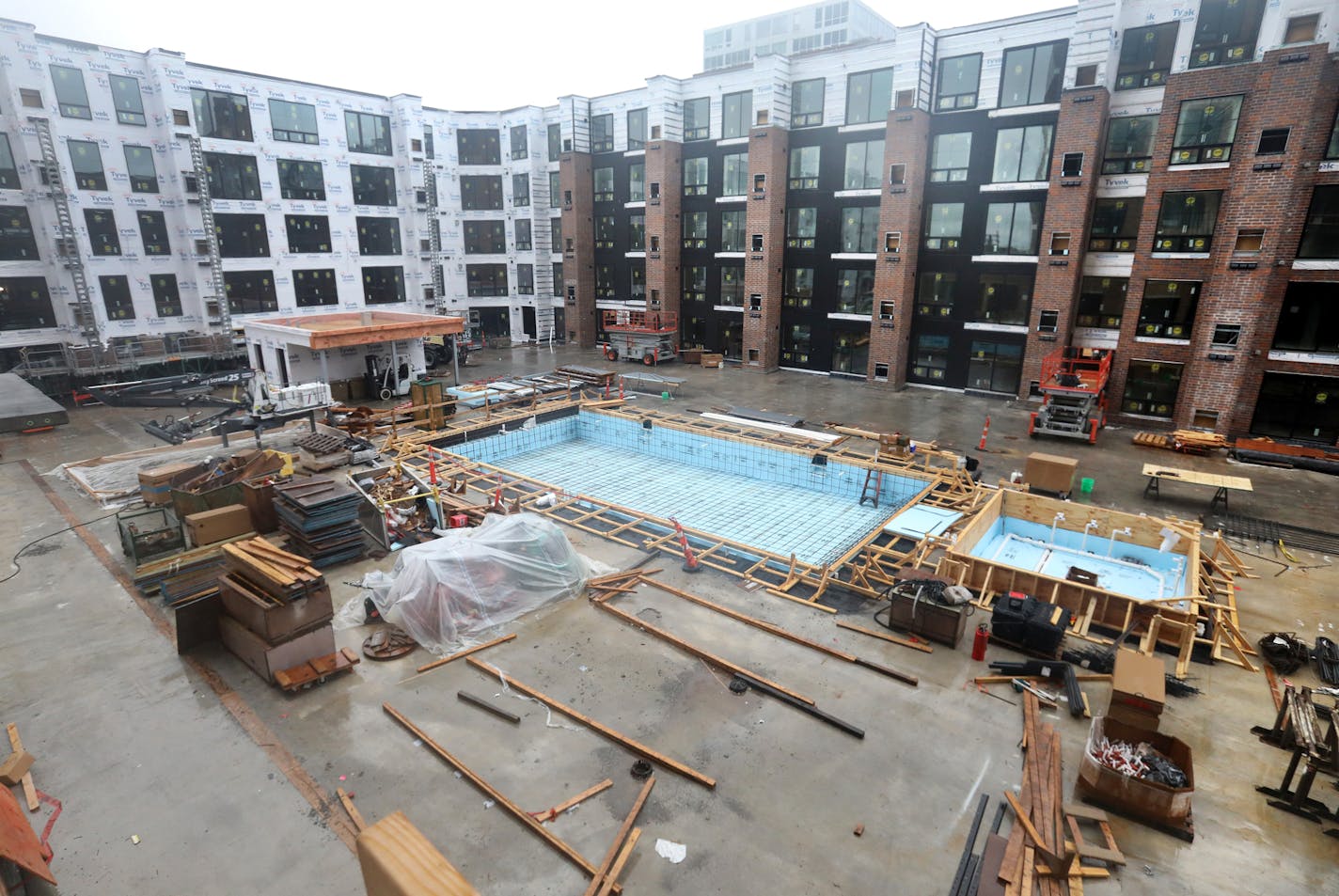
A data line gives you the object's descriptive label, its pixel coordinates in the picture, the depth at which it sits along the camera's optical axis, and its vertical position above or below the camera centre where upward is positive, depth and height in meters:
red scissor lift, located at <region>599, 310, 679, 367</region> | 37.22 -3.98
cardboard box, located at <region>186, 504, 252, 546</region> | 12.45 -4.76
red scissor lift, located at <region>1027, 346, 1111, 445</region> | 23.08 -4.75
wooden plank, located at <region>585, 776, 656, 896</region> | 6.27 -5.71
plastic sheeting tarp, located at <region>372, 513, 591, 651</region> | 10.61 -5.14
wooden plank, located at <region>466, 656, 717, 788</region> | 7.72 -5.73
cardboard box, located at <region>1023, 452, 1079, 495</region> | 17.25 -5.26
